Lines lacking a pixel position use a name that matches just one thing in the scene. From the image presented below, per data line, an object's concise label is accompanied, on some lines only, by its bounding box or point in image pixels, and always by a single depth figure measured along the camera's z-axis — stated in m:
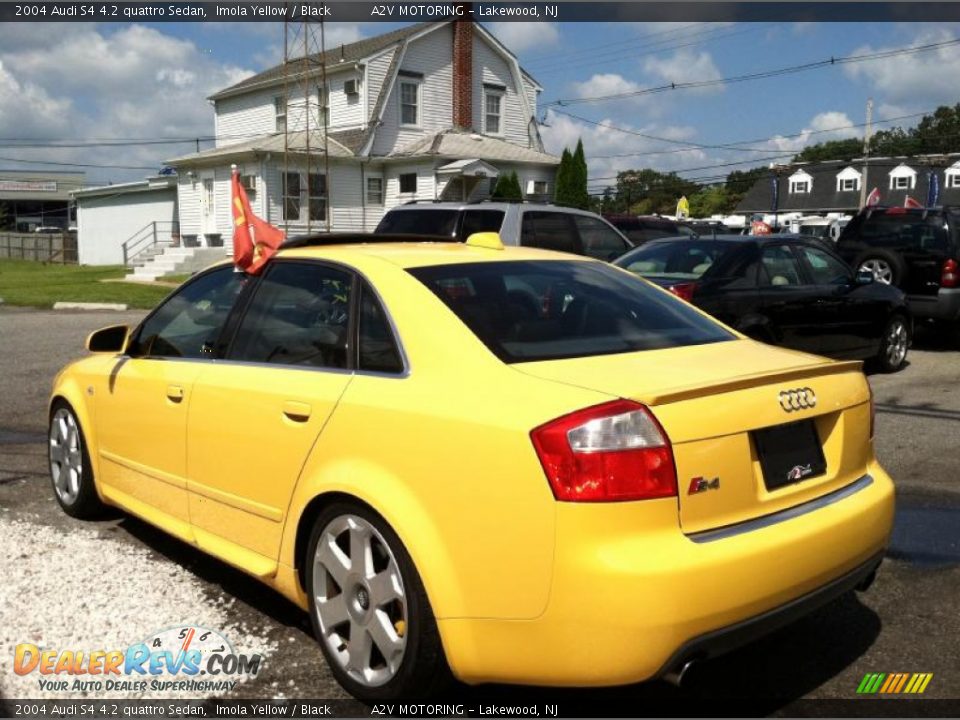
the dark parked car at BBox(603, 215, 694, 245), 17.94
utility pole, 44.22
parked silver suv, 11.38
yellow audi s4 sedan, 2.62
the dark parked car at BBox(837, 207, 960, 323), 11.57
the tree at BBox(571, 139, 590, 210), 31.30
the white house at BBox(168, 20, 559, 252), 29.39
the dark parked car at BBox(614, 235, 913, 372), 8.59
